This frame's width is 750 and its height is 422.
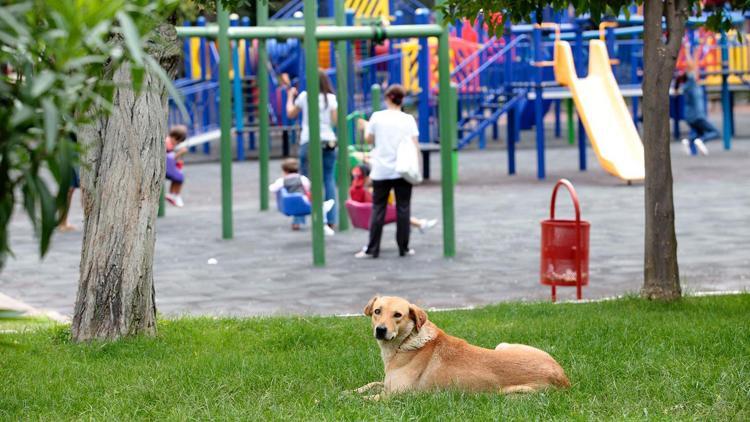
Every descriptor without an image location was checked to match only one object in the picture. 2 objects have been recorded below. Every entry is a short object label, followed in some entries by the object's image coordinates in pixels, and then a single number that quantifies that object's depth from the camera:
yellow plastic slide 18.87
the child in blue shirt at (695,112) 23.38
